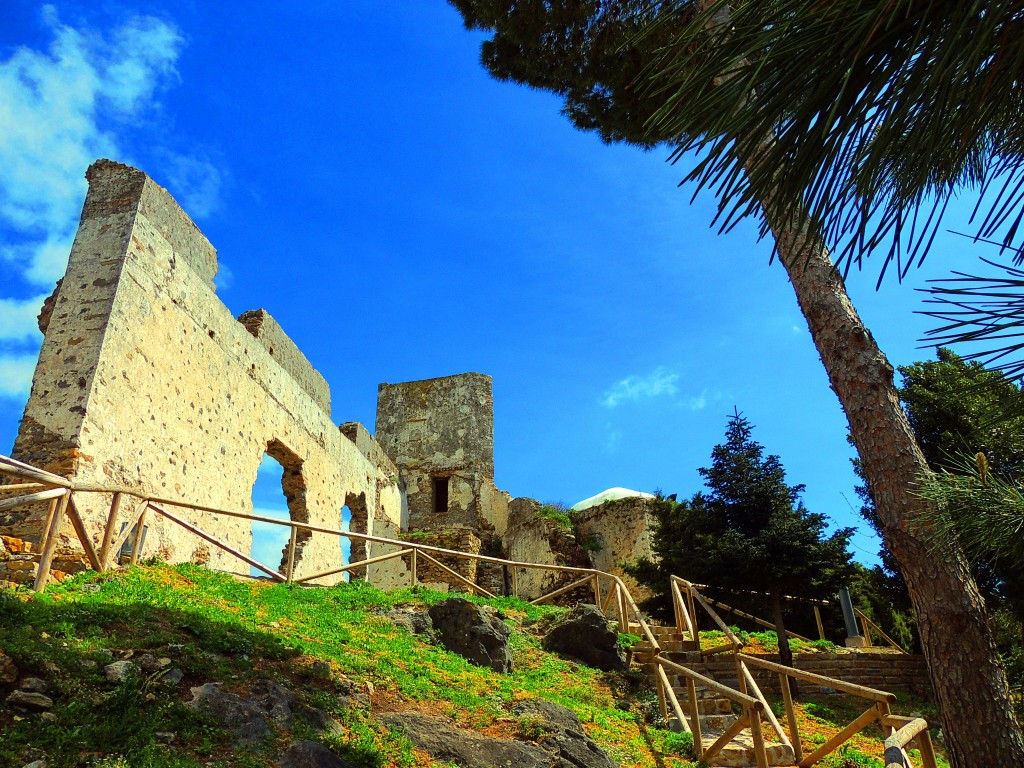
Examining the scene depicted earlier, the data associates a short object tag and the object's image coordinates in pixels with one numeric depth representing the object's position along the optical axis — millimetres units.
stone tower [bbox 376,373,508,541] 20891
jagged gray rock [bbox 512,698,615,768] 5504
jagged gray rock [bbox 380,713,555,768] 5004
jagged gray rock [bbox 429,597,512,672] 8016
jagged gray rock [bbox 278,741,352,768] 4160
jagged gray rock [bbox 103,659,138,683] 4418
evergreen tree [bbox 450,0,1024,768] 2221
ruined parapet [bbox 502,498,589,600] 17864
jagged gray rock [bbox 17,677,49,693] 4034
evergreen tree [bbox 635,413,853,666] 11586
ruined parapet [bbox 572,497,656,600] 18062
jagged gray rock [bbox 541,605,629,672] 9242
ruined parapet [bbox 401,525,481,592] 15031
